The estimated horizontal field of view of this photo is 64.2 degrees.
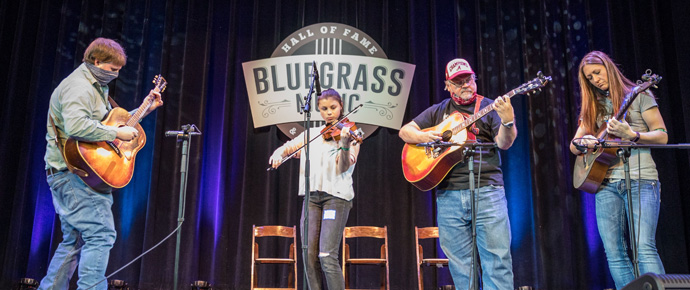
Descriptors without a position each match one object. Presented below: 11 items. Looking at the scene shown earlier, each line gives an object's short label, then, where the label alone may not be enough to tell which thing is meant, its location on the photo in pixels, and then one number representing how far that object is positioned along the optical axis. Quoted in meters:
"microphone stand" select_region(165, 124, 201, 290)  3.52
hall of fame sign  6.03
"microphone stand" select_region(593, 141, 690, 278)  3.13
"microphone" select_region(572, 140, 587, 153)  3.47
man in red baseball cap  3.31
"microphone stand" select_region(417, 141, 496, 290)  3.18
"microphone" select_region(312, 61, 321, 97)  3.58
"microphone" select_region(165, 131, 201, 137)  3.60
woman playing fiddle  3.96
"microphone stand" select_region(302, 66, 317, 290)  3.42
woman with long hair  3.29
